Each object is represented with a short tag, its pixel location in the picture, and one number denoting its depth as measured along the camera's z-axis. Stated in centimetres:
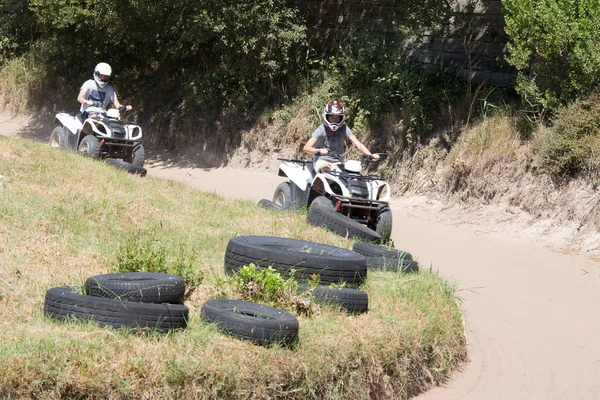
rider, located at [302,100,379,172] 2584
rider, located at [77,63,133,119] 3325
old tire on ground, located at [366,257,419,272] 1916
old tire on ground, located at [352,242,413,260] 1991
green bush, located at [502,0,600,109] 2777
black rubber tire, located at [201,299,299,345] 1370
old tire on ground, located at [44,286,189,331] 1354
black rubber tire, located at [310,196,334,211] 2375
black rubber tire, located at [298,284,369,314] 1583
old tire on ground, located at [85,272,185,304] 1441
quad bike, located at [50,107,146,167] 3244
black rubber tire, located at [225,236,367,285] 1692
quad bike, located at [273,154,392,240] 2400
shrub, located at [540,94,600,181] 2720
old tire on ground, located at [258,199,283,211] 2586
